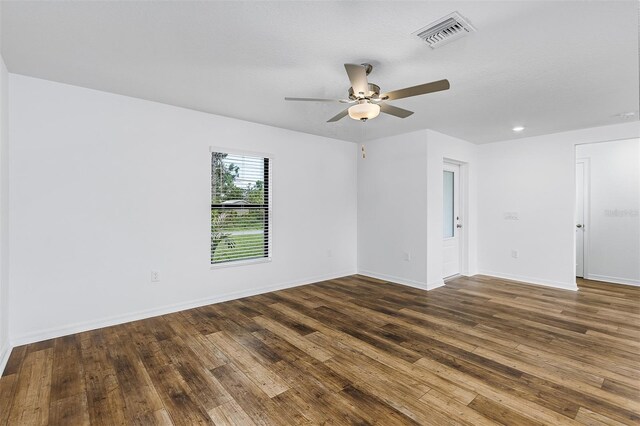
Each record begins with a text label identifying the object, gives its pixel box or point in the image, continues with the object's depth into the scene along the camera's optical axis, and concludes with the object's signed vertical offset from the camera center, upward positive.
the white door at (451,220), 5.56 -0.16
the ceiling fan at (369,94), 2.27 +0.98
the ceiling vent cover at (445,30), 2.00 +1.27
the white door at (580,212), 5.58 -0.01
